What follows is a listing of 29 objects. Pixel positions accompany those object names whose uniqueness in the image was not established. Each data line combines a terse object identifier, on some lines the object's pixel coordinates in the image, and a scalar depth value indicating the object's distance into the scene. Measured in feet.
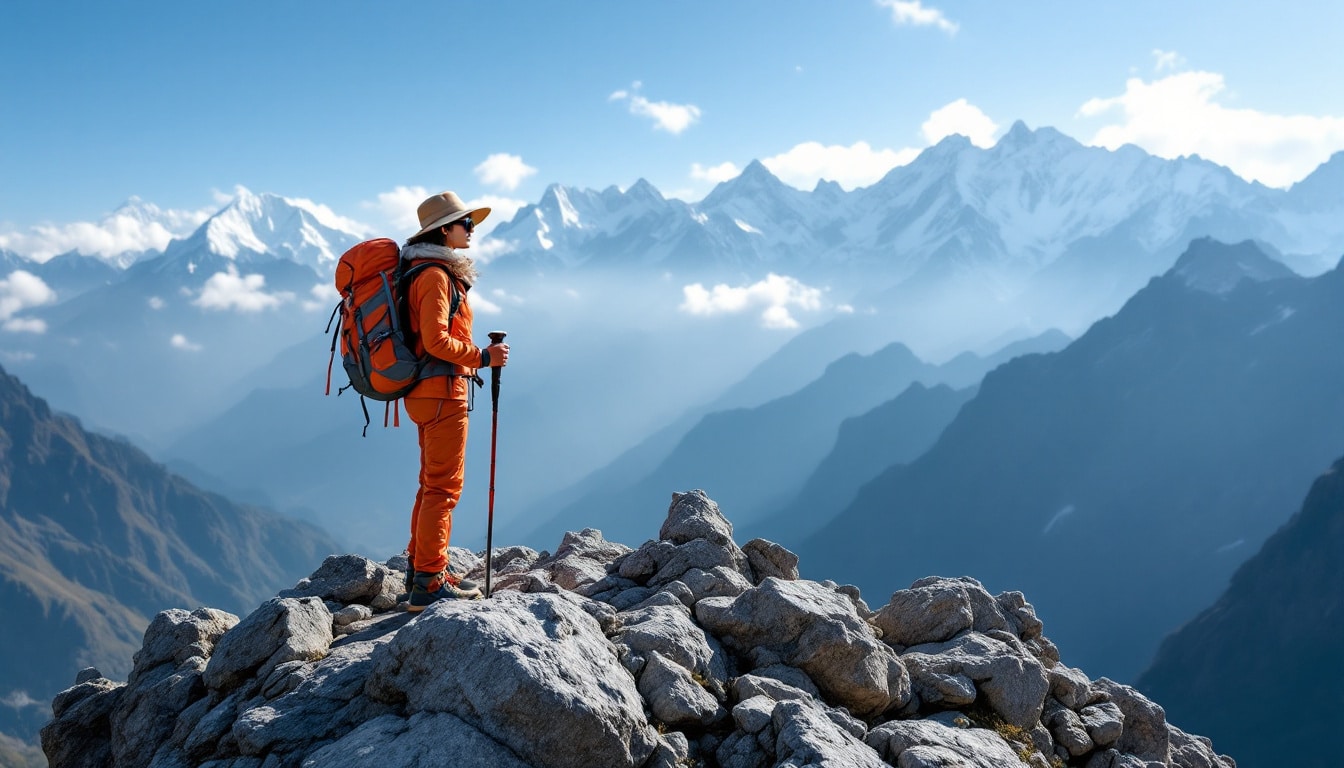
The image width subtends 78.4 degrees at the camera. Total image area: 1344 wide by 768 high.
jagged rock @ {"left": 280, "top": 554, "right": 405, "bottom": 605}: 38.79
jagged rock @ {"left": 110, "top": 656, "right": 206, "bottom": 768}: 30.35
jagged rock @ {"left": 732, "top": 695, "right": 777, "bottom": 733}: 27.50
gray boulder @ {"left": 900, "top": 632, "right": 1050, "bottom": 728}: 35.35
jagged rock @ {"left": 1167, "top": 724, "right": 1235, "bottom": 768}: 46.52
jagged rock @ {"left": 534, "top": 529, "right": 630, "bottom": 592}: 44.06
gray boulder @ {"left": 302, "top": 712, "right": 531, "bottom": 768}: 22.94
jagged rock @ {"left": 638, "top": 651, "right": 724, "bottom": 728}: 27.40
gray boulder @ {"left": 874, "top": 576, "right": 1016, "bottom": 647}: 42.32
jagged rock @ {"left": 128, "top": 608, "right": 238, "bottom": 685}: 34.73
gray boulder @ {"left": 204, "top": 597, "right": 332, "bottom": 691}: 30.40
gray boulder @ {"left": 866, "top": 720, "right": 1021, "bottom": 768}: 26.84
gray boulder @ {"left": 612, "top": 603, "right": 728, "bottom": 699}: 30.99
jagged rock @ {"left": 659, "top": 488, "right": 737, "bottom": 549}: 46.42
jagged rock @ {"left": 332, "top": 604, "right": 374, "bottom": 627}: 35.57
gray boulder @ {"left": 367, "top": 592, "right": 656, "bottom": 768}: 23.89
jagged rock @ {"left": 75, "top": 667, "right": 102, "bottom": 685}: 38.10
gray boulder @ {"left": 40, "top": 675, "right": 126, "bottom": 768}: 32.89
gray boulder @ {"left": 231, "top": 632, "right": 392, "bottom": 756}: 25.77
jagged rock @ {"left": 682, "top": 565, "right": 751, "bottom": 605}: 40.47
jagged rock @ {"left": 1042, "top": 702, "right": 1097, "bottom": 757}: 36.68
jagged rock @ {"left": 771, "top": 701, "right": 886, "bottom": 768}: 24.85
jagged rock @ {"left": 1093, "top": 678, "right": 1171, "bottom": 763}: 42.63
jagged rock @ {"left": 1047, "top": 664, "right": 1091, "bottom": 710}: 39.50
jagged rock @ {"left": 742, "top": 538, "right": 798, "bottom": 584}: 47.98
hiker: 31.53
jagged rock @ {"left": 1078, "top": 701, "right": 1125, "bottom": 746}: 38.04
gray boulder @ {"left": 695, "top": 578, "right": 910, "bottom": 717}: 32.83
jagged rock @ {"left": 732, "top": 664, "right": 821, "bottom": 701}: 29.99
